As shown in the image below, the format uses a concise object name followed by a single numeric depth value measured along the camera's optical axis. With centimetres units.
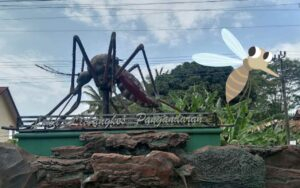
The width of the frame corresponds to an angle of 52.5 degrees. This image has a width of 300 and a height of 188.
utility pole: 1082
